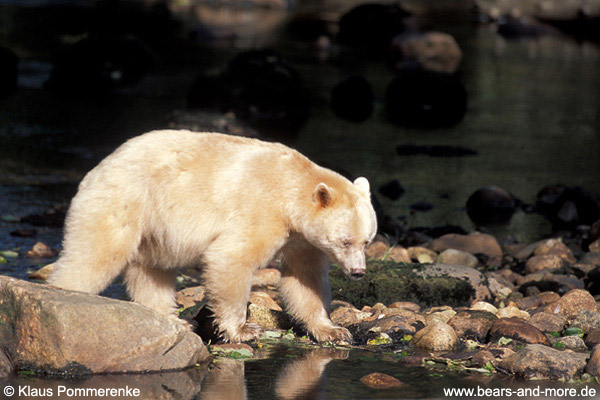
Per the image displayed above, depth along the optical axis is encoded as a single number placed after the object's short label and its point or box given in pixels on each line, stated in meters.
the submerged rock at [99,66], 45.78
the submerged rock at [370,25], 72.94
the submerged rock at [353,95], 45.78
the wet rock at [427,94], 46.53
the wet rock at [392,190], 28.36
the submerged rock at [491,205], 26.89
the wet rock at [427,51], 60.75
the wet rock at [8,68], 44.09
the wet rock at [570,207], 26.56
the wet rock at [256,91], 41.75
